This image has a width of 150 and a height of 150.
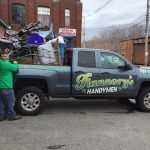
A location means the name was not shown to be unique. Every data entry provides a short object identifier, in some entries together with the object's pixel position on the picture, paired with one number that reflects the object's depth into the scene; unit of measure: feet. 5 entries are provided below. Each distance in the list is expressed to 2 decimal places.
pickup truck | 15.02
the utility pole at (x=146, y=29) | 45.46
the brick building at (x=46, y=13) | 61.67
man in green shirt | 13.77
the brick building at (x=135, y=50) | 57.61
